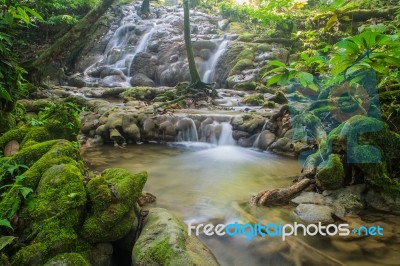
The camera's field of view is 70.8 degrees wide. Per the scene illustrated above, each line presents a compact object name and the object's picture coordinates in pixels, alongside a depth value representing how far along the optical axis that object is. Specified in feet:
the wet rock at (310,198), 13.03
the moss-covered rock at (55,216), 7.36
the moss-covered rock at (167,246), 8.04
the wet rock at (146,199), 13.33
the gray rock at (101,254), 8.42
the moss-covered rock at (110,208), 8.62
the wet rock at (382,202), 12.27
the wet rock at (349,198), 12.53
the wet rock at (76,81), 57.31
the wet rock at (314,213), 11.81
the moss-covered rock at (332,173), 13.21
